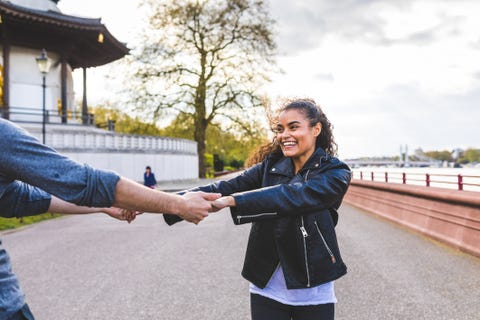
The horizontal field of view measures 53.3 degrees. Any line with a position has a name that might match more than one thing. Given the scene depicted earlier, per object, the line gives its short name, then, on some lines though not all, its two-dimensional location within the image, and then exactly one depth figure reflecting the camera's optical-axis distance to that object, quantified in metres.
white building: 26.53
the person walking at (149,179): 18.64
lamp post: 18.42
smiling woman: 2.44
